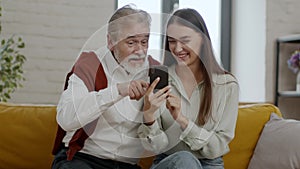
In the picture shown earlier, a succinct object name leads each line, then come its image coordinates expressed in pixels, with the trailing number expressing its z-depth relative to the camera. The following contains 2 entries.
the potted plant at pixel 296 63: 3.68
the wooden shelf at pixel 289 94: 3.60
